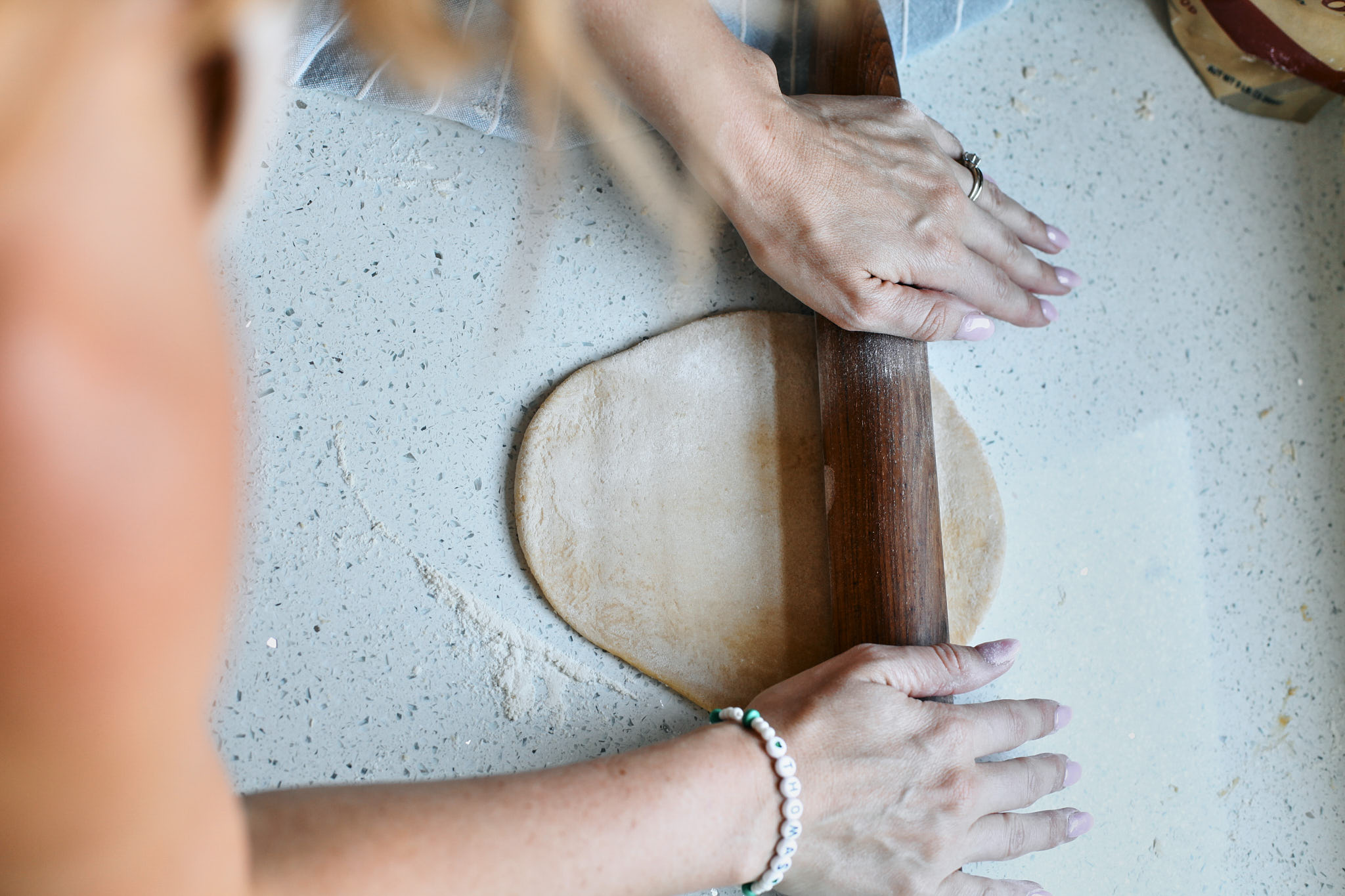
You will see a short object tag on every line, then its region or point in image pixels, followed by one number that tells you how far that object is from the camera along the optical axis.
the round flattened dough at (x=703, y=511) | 0.84
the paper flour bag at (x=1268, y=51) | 1.00
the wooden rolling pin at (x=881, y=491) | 0.80
